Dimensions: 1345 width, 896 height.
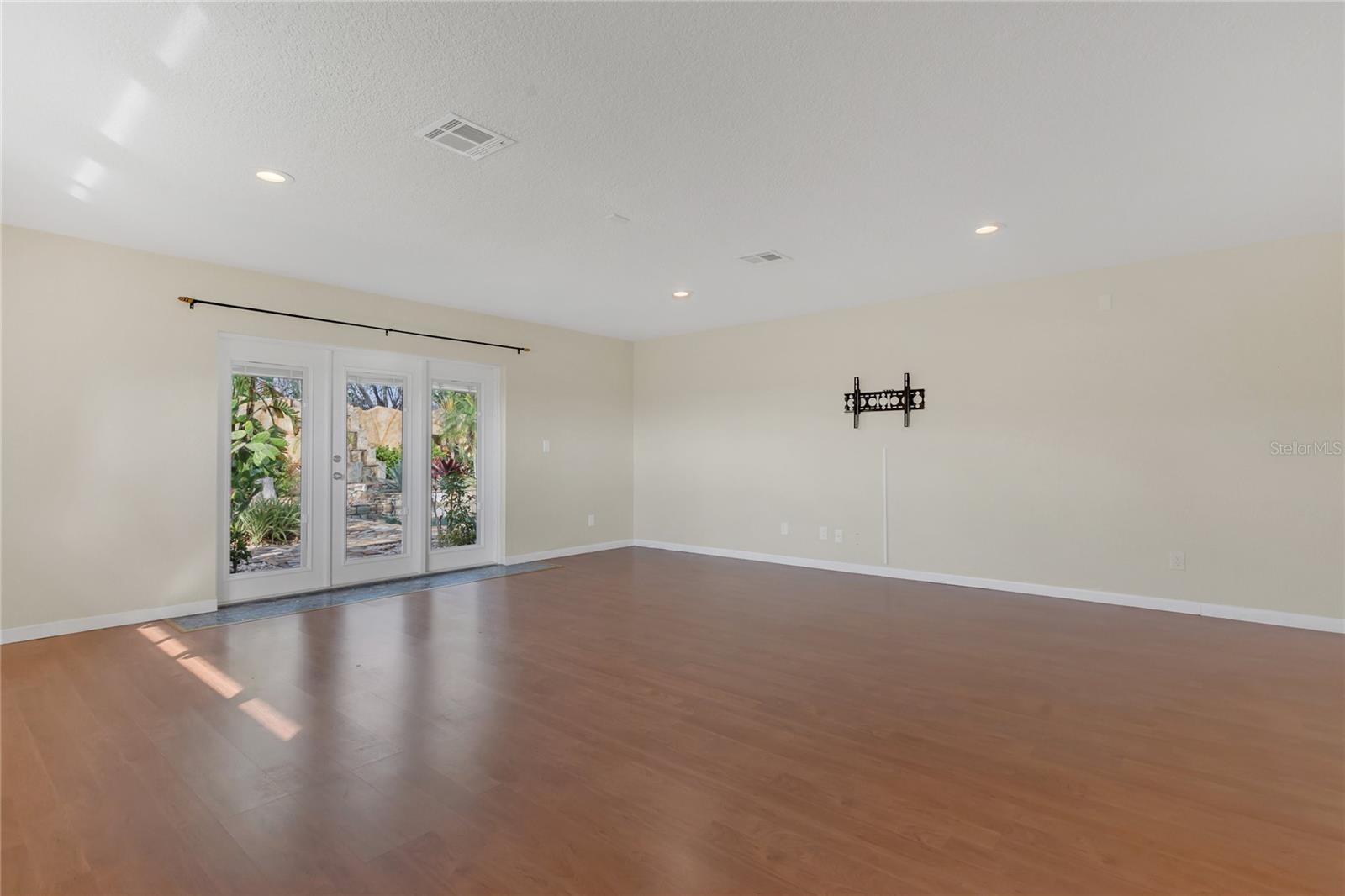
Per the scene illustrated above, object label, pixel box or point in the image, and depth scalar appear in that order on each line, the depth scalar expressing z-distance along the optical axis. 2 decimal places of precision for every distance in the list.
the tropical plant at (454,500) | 6.30
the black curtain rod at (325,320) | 4.64
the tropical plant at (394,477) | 5.87
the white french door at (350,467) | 5.00
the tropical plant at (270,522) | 5.01
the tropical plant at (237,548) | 4.92
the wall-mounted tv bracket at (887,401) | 5.86
